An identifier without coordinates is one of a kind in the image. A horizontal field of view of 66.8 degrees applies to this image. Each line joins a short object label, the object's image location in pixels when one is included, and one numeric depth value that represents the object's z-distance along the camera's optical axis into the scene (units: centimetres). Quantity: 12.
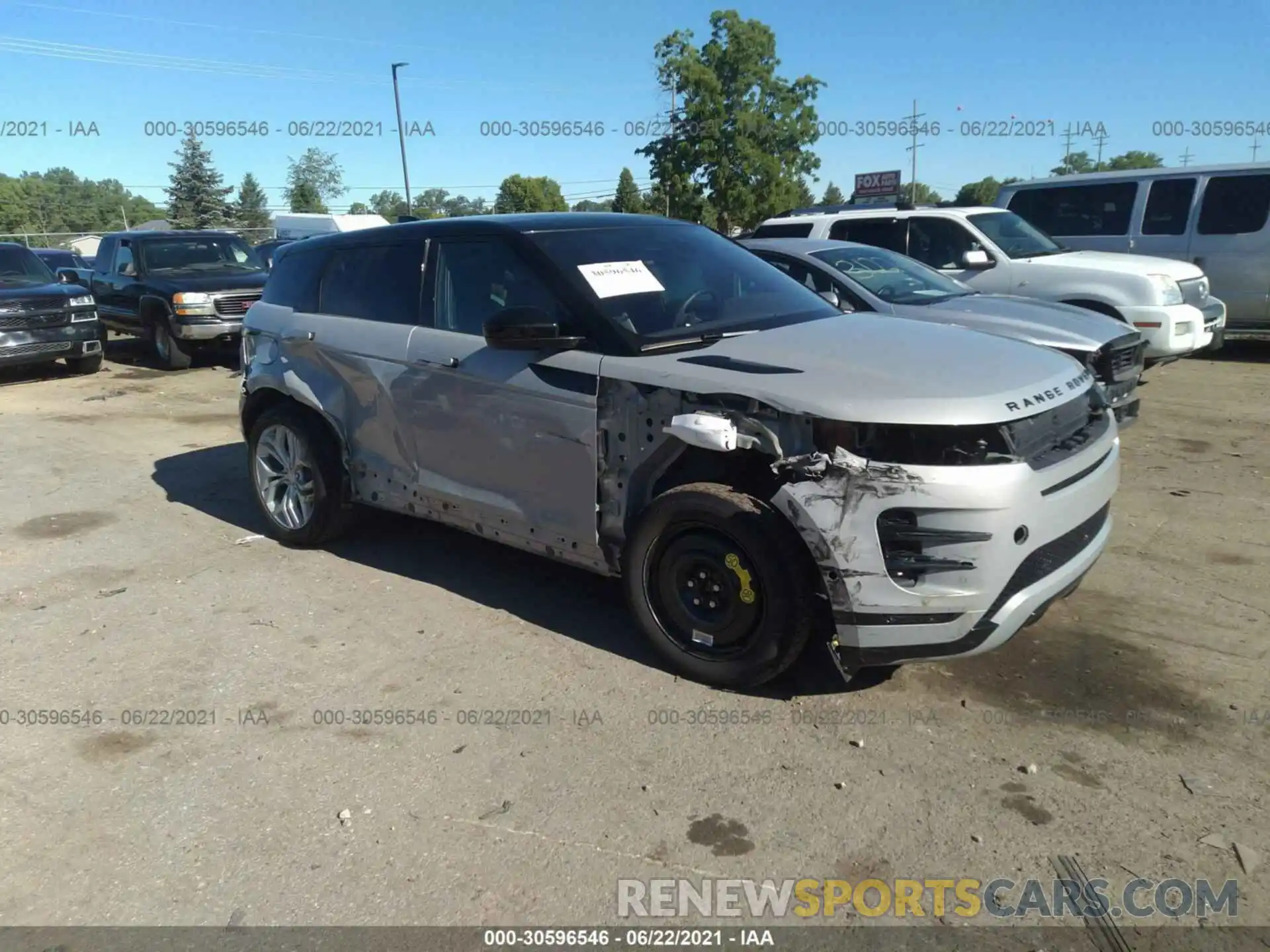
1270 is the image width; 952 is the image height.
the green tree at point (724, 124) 3409
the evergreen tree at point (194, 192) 5222
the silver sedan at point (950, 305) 659
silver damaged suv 328
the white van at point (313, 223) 2561
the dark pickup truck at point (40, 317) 1189
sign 4928
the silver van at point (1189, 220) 1145
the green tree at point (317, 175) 6506
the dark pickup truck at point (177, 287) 1293
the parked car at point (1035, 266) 904
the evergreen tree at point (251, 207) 5578
